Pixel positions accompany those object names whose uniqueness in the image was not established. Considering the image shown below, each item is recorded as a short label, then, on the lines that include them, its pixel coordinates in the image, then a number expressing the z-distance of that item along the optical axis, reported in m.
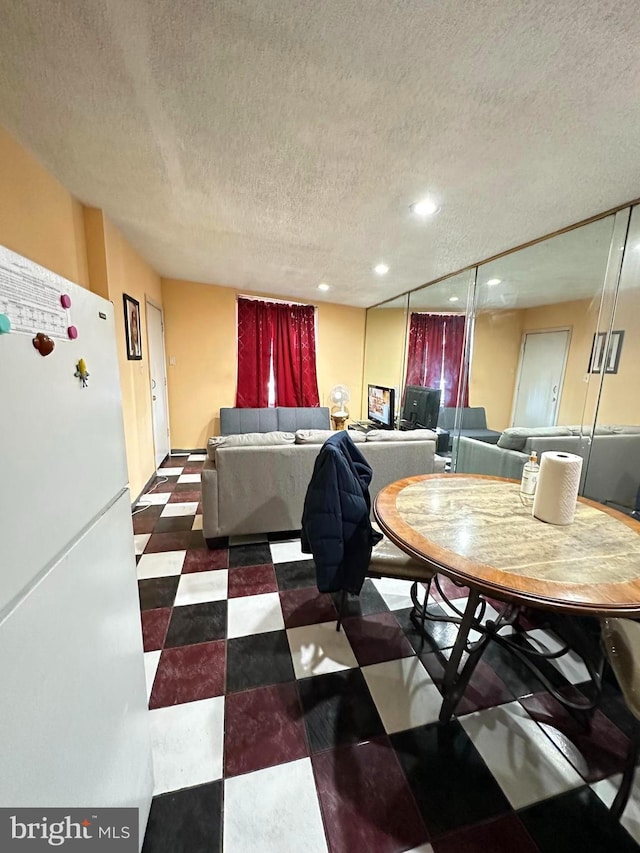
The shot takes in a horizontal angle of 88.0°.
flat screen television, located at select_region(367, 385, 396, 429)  4.44
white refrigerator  0.47
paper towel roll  1.17
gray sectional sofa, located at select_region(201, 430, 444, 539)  2.25
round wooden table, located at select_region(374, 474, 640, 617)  0.87
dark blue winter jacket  1.39
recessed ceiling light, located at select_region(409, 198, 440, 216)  2.01
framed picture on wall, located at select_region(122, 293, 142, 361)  2.81
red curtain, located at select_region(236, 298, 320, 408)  4.70
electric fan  5.10
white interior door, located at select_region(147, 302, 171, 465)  3.74
